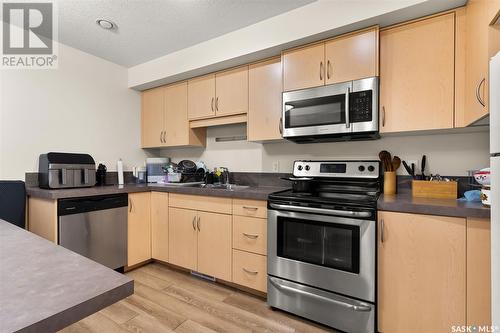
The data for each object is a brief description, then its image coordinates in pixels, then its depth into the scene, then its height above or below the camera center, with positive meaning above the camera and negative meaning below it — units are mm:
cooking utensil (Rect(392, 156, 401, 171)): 1988 +16
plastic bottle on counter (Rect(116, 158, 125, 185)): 2971 -90
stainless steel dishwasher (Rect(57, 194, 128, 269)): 2111 -565
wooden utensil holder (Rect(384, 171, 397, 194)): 1943 -140
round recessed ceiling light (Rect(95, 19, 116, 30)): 2168 +1237
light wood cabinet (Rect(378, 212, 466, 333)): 1371 -621
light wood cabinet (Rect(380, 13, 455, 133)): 1650 +621
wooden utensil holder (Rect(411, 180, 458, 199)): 1687 -166
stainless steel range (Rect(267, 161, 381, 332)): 1569 -595
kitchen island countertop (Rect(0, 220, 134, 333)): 457 -272
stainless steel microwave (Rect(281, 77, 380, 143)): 1823 +411
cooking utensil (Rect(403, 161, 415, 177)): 1933 -31
